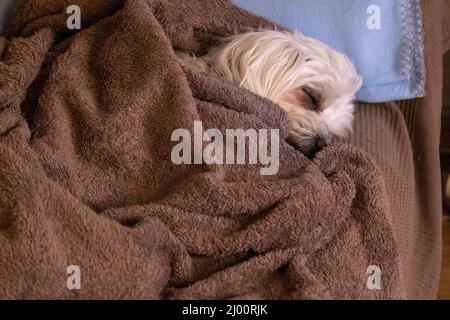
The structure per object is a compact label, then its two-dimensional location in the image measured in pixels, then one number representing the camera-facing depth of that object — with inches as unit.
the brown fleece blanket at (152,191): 31.4
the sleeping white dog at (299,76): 46.9
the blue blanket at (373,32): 49.8
